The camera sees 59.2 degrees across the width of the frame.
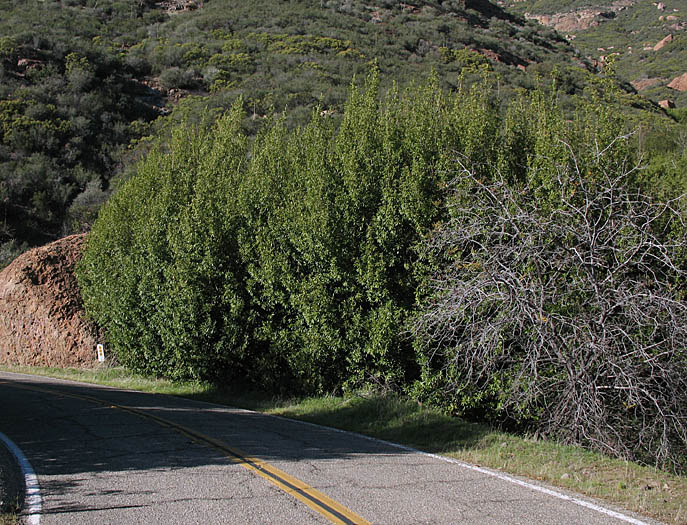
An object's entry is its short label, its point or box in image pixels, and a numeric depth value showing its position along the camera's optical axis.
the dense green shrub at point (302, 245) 11.90
